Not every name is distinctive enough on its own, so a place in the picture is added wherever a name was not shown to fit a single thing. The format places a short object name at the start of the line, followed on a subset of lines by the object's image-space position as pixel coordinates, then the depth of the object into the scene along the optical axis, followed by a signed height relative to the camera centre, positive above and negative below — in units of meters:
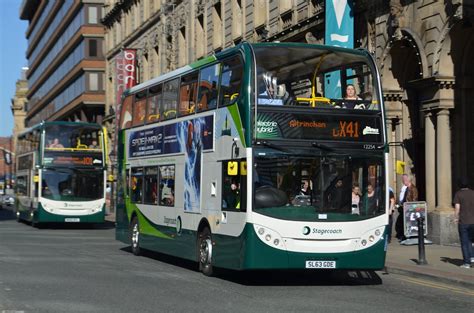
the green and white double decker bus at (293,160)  13.75 +0.45
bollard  17.06 -1.27
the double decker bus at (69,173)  32.75 +0.59
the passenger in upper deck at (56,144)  32.81 +1.69
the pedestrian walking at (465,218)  16.50 -0.60
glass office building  73.69 +12.48
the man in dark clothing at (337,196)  13.95 -0.14
